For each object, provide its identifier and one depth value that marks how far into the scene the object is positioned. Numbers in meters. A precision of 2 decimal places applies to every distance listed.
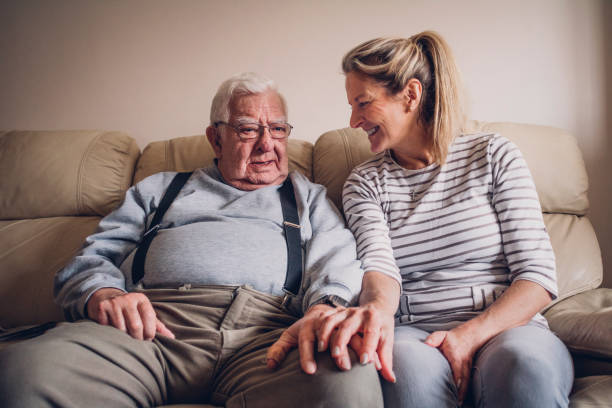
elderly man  0.72
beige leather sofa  1.32
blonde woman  0.77
